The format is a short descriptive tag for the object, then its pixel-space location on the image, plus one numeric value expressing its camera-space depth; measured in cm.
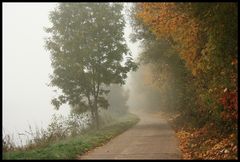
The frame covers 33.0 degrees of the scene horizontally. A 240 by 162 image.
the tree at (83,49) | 2939
